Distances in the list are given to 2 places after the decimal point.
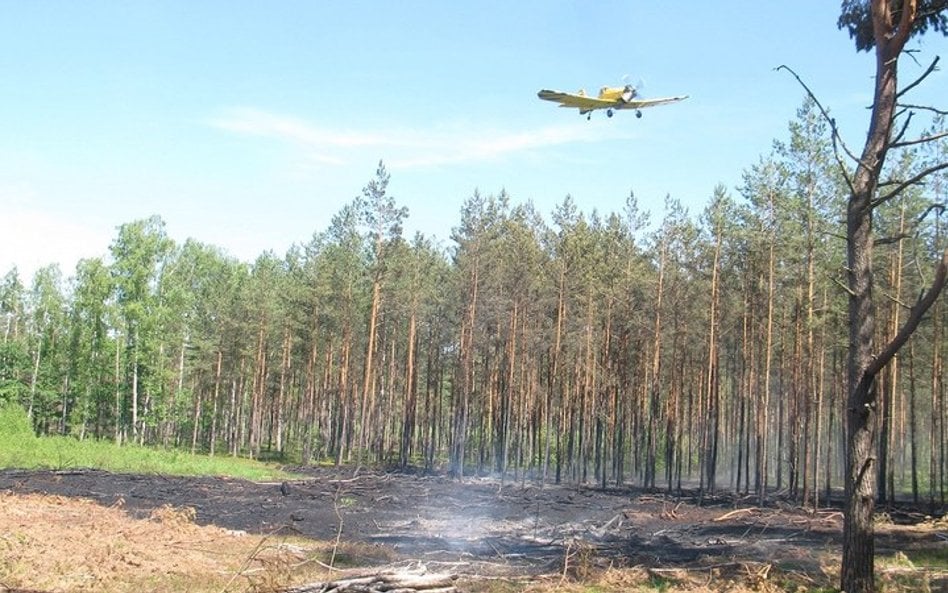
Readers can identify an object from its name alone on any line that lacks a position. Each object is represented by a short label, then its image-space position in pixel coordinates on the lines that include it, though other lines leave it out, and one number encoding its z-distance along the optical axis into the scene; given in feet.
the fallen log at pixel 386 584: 32.30
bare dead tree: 31.94
